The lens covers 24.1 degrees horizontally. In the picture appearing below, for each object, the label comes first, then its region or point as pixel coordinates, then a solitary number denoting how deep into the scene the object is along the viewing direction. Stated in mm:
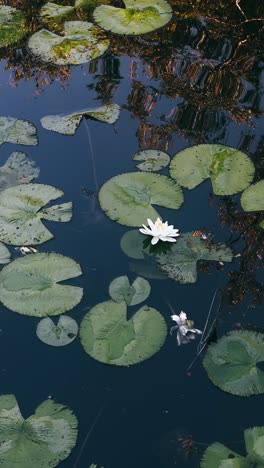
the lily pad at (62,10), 4074
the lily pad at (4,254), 2529
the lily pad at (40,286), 2342
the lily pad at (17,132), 3154
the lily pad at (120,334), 2170
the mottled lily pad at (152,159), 2945
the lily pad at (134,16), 3910
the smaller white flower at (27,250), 2580
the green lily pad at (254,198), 2695
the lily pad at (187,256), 2457
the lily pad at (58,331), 2244
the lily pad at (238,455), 1867
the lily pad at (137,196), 2684
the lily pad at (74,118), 3201
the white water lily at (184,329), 2240
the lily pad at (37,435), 1902
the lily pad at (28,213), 2621
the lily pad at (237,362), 2074
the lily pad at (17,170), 2889
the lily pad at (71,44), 3739
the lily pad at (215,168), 2816
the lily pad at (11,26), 3930
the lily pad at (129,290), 2346
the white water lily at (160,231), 2557
